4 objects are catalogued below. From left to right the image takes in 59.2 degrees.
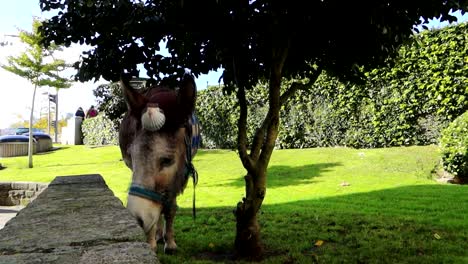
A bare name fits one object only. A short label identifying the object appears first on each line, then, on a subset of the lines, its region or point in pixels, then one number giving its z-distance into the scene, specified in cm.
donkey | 335
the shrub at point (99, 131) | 2884
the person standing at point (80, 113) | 3722
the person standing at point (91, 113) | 3616
